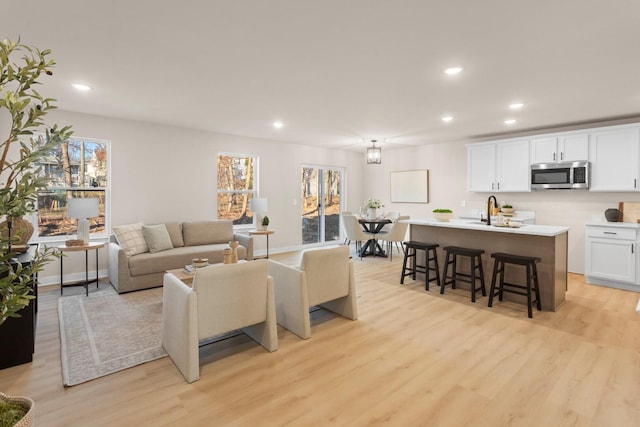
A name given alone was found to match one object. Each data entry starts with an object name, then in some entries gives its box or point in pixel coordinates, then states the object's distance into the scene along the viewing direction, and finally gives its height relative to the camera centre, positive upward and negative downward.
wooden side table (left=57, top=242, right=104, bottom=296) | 4.18 -0.55
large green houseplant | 1.16 +0.10
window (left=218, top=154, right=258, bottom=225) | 6.56 +0.43
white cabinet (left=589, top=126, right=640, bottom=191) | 4.77 +0.73
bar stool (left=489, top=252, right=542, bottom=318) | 3.61 -0.77
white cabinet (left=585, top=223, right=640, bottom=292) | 4.52 -0.67
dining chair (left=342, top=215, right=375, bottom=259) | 6.65 -0.47
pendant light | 6.23 +0.98
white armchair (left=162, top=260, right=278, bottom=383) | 2.42 -0.80
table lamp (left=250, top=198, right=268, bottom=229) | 6.21 +0.04
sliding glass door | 8.02 +0.10
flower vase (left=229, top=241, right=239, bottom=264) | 3.02 -0.42
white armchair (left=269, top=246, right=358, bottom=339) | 3.11 -0.78
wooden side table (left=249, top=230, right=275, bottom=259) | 6.07 -0.46
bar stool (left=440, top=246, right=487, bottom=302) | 4.13 -0.77
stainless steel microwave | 5.20 +0.53
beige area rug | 2.64 -1.22
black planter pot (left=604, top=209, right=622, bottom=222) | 4.94 -0.11
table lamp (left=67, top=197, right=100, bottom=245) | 4.20 -0.06
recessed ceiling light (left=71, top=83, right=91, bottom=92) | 3.64 +1.34
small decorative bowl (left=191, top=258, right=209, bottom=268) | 3.64 -0.62
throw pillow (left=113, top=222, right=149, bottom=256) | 4.70 -0.46
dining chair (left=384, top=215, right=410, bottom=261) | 6.56 -0.51
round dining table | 6.74 -0.49
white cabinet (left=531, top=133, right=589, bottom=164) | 5.20 +0.98
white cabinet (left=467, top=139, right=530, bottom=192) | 5.88 +0.77
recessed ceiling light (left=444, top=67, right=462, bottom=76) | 3.18 +1.34
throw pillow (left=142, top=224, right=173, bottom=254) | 4.95 -0.47
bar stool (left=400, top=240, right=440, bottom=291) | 4.57 -0.80
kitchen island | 3.81 -0.48
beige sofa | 4.48 -0.68
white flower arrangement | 6.95 +0.07
